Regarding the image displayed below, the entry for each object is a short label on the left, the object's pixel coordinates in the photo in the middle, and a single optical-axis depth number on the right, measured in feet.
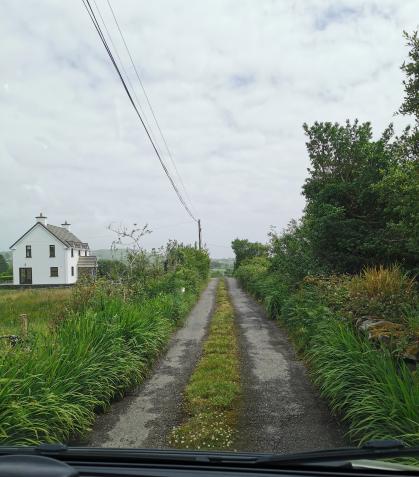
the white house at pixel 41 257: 172.45
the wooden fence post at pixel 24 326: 22.13
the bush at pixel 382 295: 23.84
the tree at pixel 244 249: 151.81
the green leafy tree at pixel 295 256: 47.91
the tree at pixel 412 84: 27.27
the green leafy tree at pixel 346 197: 44.11
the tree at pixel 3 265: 280.86
